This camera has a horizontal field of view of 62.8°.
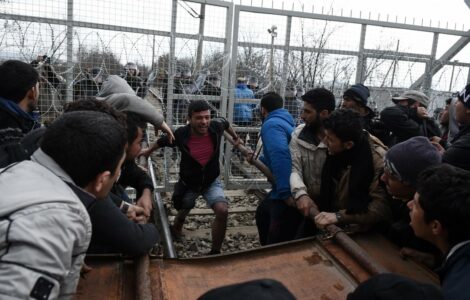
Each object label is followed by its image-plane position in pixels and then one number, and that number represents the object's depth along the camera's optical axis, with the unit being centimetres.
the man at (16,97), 261
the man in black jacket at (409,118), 396
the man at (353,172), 241
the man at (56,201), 101
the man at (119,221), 170
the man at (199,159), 429
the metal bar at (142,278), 142
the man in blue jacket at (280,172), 311
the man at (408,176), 204
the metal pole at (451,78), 603
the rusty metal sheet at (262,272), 169
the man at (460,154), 236
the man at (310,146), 295
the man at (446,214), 150
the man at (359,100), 367
